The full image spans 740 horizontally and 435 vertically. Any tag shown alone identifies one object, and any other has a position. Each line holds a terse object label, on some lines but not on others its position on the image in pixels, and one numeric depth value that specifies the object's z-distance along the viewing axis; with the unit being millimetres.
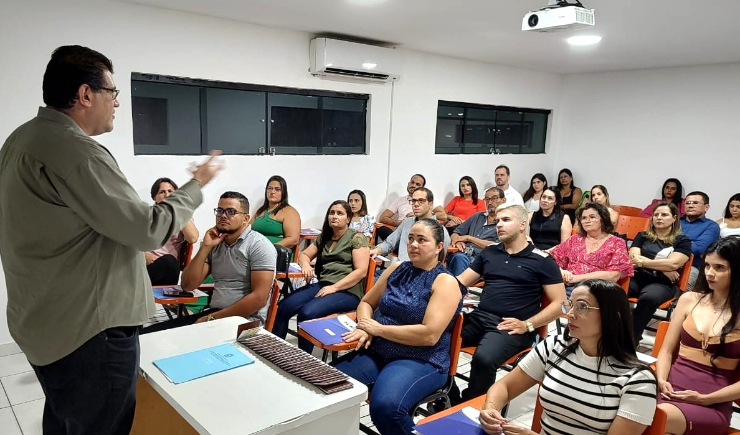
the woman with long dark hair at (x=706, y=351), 1938
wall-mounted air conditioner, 4840
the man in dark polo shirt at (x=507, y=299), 2562
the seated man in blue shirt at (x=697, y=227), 4520
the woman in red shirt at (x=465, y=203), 6043
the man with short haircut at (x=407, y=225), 4355
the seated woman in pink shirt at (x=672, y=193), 6422
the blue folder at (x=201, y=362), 1613
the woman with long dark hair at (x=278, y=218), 4484
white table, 1385
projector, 3062
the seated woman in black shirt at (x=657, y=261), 3711
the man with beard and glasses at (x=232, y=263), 2727
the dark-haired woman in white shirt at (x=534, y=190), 7031
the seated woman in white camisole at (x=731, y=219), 4895
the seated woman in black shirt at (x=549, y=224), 4732
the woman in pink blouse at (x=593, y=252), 3521
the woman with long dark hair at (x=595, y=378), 1520
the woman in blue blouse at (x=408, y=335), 2068
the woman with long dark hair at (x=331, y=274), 3305
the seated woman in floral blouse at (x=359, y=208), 5117
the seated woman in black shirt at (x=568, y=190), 7293
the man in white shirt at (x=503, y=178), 6395
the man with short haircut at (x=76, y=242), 1271
